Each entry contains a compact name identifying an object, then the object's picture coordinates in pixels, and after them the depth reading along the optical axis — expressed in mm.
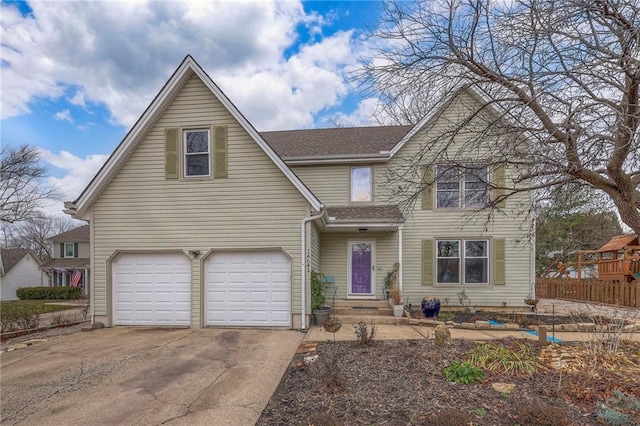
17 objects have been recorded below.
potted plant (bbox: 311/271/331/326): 8984
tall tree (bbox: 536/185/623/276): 19703
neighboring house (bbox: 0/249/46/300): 29062
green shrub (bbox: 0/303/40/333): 9070
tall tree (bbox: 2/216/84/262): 41112
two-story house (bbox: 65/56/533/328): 9023
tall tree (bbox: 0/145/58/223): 22109
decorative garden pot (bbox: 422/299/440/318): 9695
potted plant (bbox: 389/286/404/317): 9641
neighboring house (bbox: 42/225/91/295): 28891
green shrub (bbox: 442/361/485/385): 4650
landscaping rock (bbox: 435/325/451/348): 6324
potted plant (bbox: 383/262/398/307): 11125
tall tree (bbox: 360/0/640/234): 4199
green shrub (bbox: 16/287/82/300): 24000
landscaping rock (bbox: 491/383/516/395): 4348
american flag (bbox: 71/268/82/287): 26562
